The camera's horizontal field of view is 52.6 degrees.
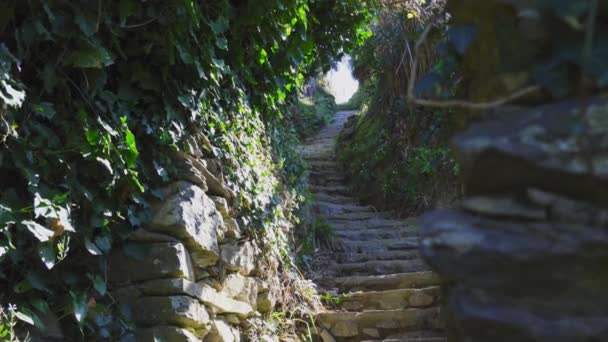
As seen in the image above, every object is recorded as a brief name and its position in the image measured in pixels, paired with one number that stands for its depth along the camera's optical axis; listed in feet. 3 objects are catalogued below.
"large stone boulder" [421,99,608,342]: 2.76
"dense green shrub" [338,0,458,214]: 22.15
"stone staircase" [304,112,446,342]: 13.92
